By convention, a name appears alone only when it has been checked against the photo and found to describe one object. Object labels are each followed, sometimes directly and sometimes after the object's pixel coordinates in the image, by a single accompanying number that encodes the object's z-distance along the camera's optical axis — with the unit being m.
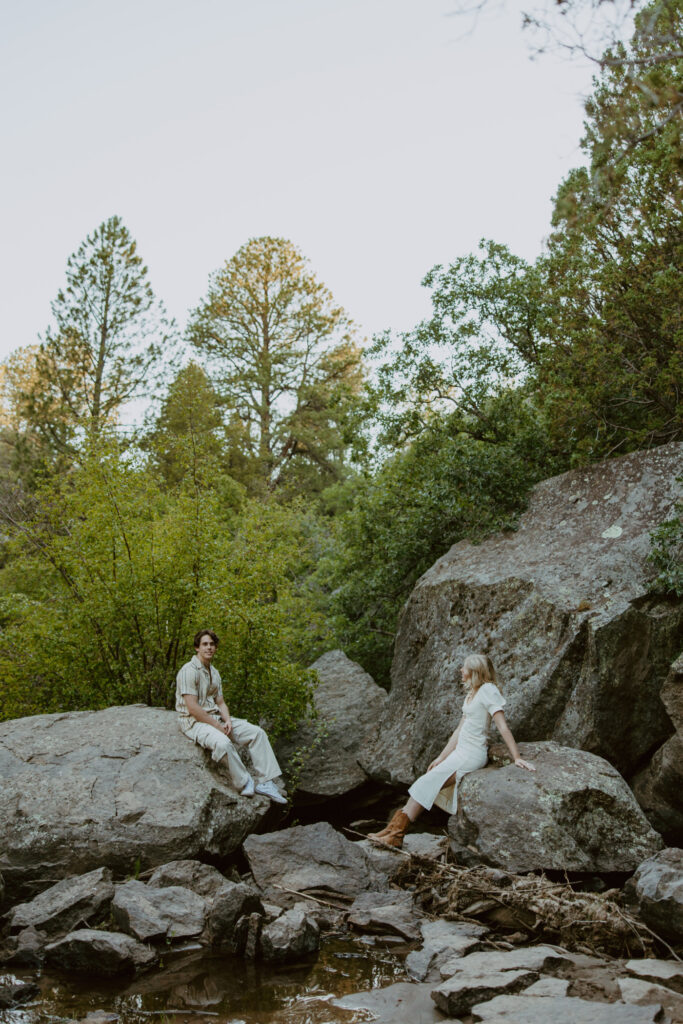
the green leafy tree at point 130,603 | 9.89
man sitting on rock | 8.16
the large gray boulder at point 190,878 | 6.66
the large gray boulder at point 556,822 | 6.39
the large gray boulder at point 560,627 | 8.29
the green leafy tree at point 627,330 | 10.93
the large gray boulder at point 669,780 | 7.35
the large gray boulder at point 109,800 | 7.11
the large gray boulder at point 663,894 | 5.26
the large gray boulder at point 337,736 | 10.73
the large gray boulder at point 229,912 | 5.88
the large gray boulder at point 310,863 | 7.04
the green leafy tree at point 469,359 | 13.54
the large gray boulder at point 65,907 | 6.09
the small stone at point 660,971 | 4.59
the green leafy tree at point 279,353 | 27.59
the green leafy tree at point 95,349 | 22.89
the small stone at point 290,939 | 5.61
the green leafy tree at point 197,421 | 23.59
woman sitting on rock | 7.67
